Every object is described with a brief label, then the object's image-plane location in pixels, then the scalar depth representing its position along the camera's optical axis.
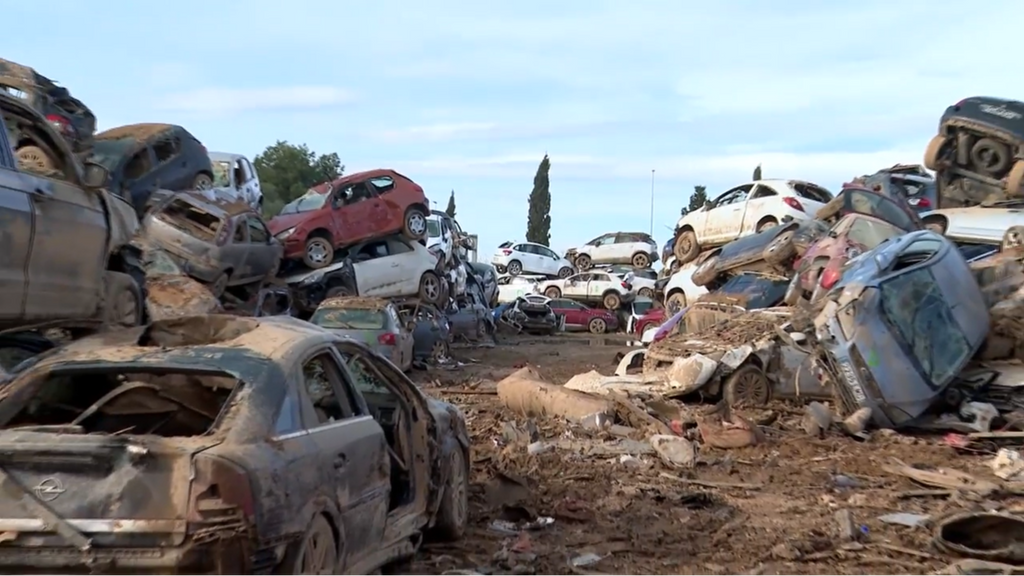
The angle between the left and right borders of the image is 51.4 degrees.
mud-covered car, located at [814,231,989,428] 11.17
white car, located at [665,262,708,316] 22.62
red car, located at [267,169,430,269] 22.50
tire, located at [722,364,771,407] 12.33
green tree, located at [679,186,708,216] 79.69
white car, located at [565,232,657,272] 43.22
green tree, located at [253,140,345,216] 53.09
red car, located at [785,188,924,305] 14.14
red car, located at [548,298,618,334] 36.19
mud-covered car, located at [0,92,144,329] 7.20
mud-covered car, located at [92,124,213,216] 16.36
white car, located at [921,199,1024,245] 17.39
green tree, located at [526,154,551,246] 82.19
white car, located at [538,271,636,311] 38.47
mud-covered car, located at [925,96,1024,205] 17.92
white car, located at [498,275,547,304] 41.97
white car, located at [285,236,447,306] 23.16
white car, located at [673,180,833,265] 23.31
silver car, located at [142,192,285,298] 16.72
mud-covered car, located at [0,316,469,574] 4.10
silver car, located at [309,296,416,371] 17.80
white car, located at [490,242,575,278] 45.75
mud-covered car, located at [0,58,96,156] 14.07
